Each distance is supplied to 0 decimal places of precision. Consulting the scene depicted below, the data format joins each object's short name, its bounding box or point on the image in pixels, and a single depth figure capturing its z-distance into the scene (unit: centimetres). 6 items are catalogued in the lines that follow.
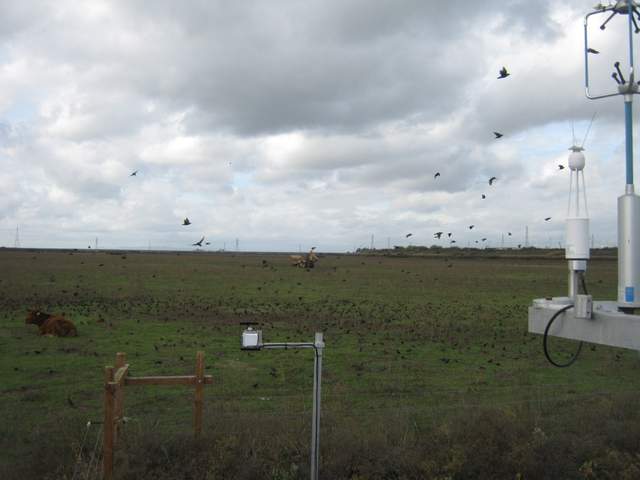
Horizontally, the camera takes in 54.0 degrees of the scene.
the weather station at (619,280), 487
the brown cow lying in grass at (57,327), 1778
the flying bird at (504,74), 949
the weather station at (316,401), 657
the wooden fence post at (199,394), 750
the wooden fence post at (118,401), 697
